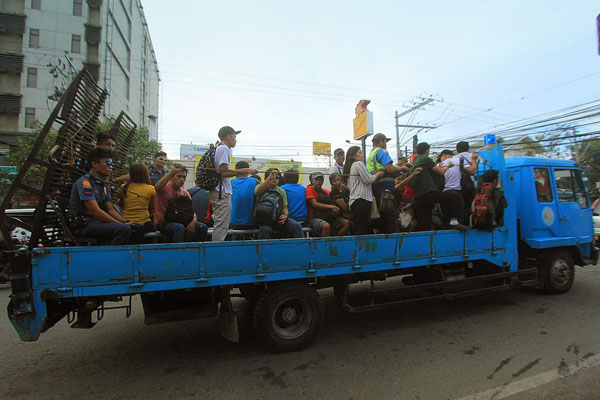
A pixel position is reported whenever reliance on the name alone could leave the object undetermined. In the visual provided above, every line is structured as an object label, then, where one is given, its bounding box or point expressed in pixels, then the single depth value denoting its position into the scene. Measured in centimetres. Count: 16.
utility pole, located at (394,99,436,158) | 2663
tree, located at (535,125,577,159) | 2403
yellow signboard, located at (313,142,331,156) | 3544
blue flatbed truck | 273
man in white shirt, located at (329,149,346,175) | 574
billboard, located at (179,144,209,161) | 3567
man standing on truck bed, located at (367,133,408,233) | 446
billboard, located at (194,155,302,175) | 3055
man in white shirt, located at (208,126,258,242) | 379
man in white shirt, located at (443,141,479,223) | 486
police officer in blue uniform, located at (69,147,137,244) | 315
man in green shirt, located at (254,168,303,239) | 392
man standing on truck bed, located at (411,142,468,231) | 465
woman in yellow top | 364
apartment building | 2319
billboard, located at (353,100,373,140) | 2028
